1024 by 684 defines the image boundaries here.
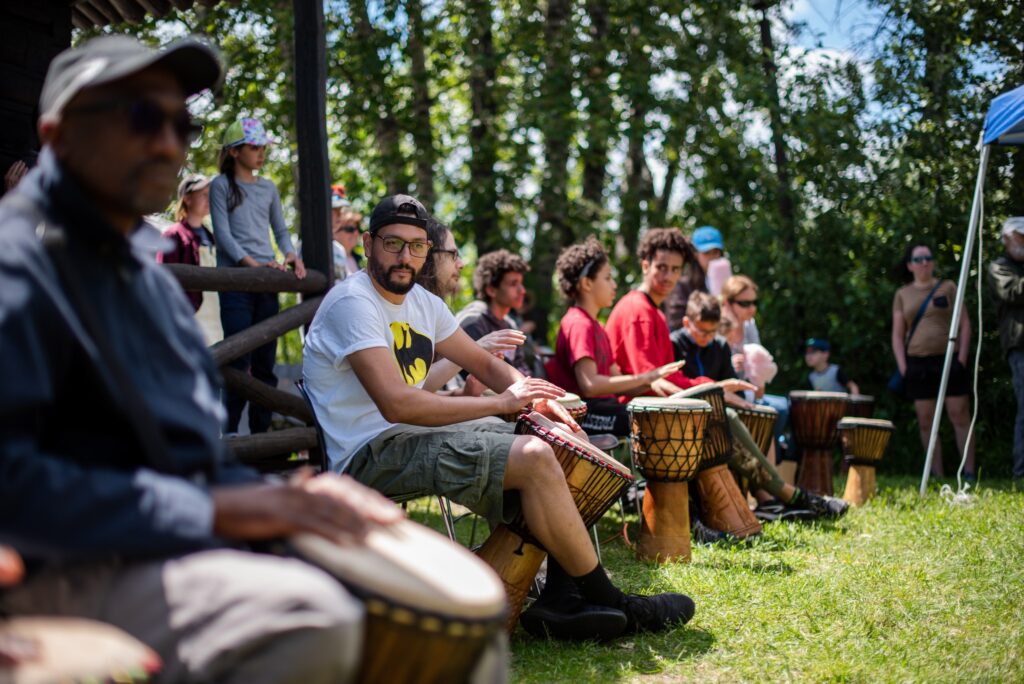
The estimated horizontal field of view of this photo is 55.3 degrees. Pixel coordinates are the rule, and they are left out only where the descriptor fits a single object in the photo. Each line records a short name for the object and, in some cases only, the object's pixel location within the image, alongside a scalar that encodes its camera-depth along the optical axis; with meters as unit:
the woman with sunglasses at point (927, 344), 8.41
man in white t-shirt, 3.43
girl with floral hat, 6.11
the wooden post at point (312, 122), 6.18
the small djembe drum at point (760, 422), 6.27
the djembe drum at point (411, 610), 1.78
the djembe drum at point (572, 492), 3.68
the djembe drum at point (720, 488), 5.68
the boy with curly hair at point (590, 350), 5.57
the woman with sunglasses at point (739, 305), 6.99
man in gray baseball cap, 1.64
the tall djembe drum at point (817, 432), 7.41
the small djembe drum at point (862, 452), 7.05
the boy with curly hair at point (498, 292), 5.84
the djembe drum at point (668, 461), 5.08
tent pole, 6.71
